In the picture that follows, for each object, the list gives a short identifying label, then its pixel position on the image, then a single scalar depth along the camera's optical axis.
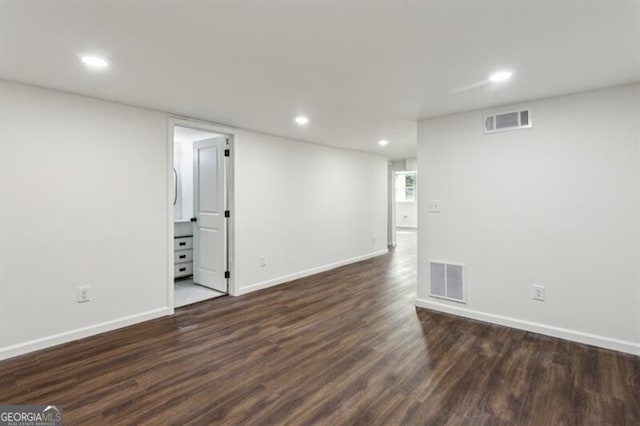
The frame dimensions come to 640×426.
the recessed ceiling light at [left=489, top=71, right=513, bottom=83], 2.49
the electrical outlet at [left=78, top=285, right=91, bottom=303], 2.98
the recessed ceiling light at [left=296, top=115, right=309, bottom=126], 3.81
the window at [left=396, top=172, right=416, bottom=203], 12.77
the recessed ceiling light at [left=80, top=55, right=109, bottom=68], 2.21
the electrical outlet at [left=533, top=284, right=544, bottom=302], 3.12
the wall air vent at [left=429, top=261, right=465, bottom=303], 3.62
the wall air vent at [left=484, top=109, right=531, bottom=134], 3.17
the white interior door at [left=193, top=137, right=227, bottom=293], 4.43
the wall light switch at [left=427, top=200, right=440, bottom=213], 3.77
